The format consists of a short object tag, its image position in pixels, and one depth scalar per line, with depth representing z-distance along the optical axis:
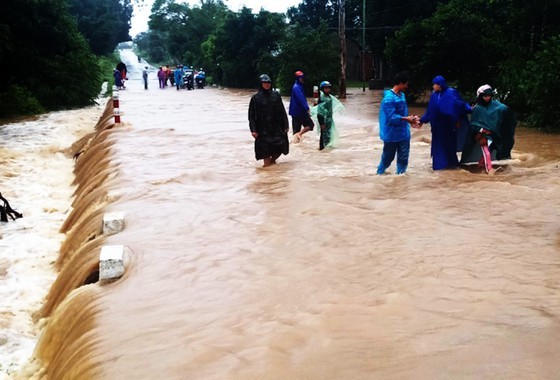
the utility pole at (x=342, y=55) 27.13
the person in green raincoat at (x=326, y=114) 11.94
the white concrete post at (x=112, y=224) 6.99
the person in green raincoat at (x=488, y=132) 8.98
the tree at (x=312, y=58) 30.72
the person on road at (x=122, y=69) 39.53
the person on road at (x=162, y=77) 43.19
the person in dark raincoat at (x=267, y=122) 9.98
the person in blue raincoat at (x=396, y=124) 8.55
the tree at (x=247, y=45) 38.78
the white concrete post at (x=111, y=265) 5.56
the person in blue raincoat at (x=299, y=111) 12.70
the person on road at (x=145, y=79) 40.46
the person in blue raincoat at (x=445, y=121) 9.02
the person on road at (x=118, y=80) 38.28
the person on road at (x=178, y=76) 40.88
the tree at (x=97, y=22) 51.22
